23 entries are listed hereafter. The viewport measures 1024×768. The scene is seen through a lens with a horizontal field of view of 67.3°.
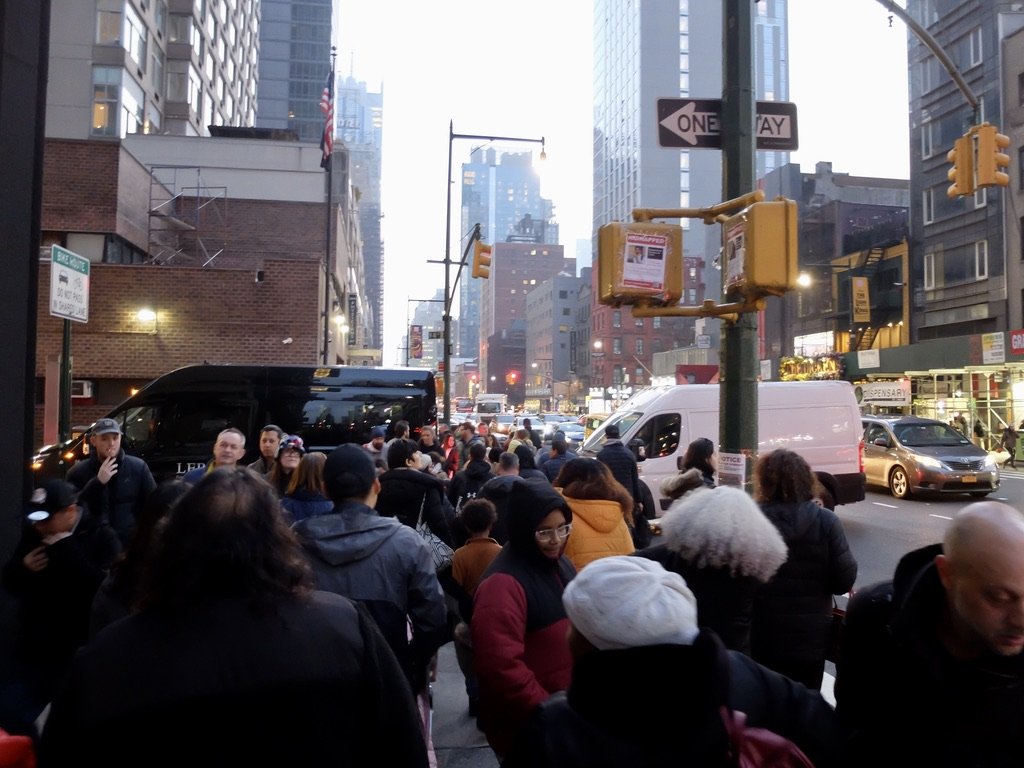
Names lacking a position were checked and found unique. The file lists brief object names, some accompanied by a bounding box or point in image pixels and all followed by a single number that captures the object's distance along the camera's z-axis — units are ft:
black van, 40.37
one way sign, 18.44
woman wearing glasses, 9.85
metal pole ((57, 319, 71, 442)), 38.04
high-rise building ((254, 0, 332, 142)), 290.97
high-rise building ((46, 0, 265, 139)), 108.27
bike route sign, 32.60
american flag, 80.69
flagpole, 80.94
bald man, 5.76
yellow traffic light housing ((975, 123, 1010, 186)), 31.01
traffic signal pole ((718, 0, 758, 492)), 17.28
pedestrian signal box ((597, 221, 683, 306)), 16.92
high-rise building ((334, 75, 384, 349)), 508.86
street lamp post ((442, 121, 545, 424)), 74.93
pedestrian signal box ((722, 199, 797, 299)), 15.40
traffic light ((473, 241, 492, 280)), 65.26
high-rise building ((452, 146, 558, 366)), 618.03
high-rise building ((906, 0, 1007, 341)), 113.29
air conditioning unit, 68.69
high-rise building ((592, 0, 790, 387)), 331.77
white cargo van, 46.34
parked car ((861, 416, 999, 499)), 55.26
